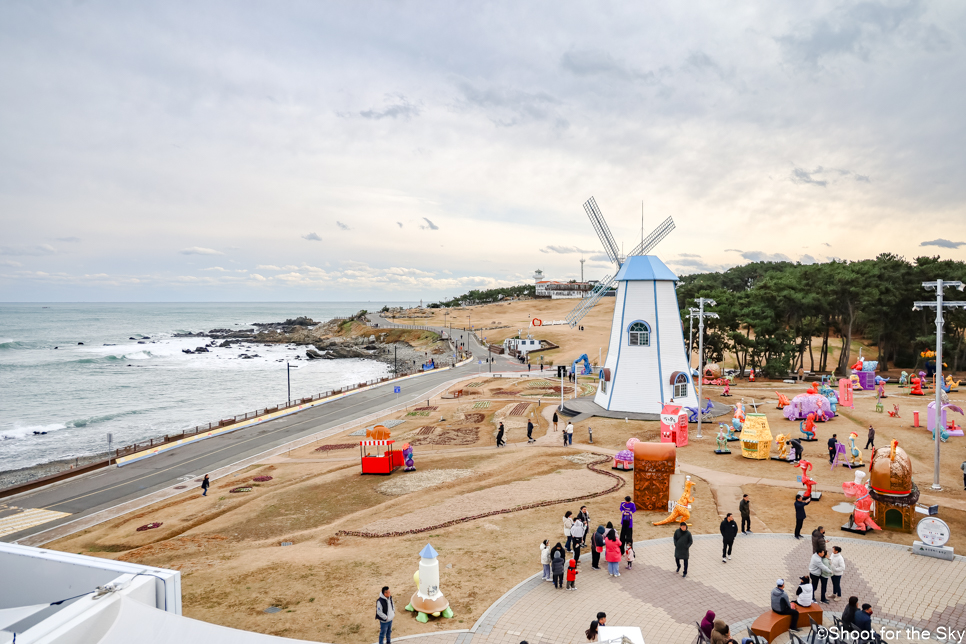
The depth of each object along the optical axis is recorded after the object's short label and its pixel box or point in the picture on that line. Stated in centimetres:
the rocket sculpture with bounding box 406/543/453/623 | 1289
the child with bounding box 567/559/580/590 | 1398
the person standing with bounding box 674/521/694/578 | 1444
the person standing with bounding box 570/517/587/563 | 1564
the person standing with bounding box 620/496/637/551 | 1552
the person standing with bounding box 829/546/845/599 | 1284
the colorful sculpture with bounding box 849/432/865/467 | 2509
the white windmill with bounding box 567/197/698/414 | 3719
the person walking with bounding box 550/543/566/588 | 1400
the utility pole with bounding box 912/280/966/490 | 1914
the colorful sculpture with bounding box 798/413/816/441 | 3025
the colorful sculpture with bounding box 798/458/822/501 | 1980
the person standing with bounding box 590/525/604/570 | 1530
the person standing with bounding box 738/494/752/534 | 1727
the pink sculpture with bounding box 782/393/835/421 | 3409
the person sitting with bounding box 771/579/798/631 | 1152
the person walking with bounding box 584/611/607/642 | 1027
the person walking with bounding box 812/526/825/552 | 1312
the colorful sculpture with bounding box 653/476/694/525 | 1878
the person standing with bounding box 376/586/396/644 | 1145
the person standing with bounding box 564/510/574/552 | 1582
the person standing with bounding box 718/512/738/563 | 1533
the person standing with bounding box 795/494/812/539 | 1691
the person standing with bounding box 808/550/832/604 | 1284
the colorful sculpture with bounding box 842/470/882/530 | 1738
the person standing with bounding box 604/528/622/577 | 1462
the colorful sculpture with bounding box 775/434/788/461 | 2711
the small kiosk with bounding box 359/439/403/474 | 2797
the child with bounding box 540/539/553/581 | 1450
